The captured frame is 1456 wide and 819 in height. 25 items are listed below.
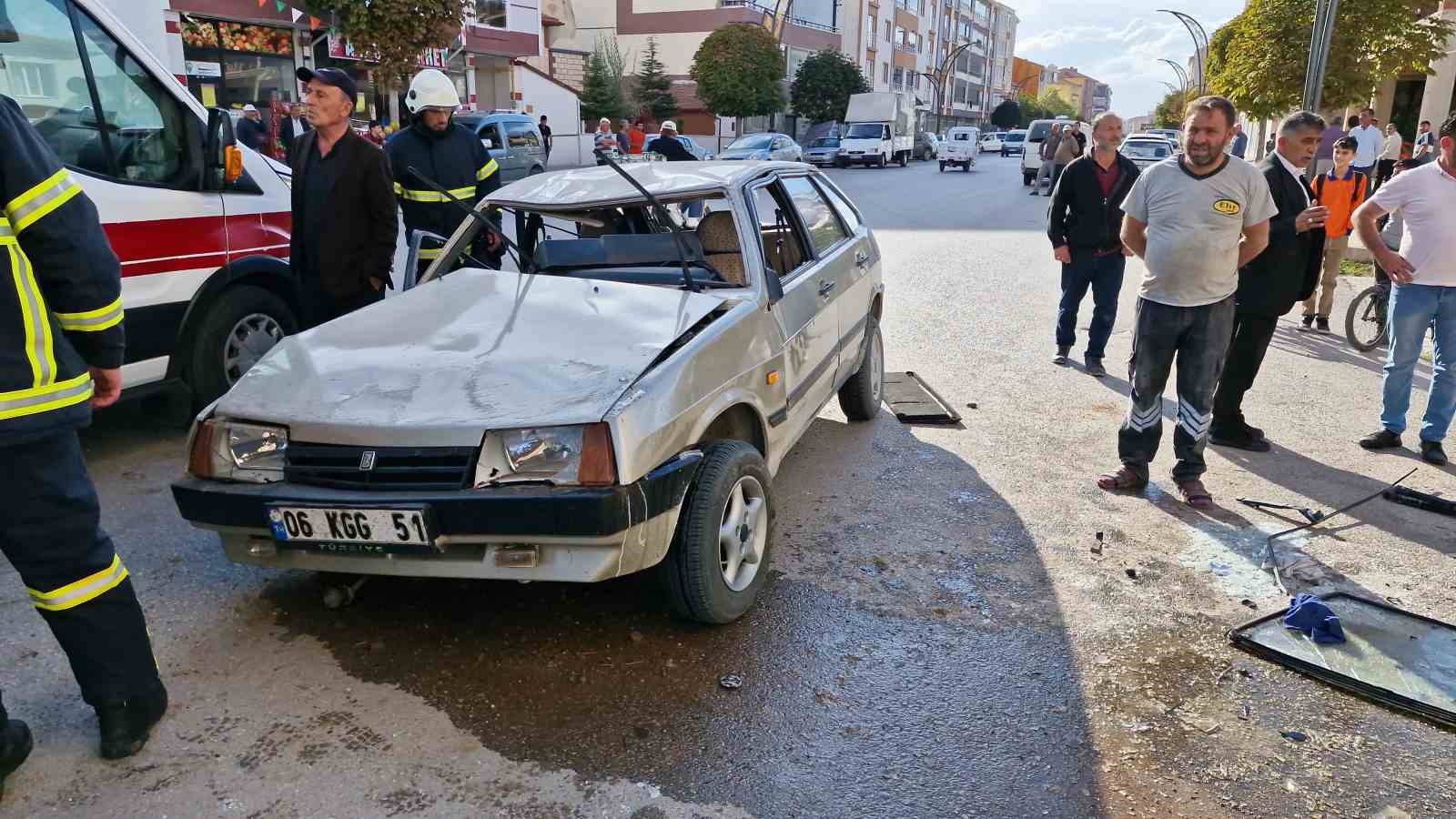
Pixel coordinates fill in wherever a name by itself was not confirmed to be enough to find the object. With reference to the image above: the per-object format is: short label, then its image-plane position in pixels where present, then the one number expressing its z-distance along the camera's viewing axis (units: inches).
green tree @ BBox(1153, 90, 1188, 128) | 2341.7
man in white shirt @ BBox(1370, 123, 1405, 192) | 722.2
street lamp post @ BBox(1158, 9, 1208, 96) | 2013.5
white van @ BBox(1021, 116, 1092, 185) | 1157.1
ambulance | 183.9
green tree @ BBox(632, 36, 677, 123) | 1833.2
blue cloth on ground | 139.2
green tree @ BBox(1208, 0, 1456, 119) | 649.6
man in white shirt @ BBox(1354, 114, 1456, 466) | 212.5
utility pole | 430.0
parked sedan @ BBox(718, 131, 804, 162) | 1210.0
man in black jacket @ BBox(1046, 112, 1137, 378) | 287.4
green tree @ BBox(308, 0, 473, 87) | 805.9
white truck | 1552.7
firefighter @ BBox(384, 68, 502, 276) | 221.0
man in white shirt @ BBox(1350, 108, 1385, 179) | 645.3
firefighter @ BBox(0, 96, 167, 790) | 96.1
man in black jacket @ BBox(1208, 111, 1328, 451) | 212.7
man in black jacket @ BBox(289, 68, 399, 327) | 191.8
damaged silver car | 117.6
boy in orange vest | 330.6
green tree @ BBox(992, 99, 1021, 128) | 3767.2
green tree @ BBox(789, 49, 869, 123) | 2124.8
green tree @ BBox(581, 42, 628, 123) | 1627.7
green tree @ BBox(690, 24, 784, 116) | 1780.3
